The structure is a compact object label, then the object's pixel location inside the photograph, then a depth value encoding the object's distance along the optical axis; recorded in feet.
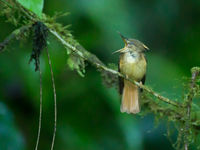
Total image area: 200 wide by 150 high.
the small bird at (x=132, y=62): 24.26
